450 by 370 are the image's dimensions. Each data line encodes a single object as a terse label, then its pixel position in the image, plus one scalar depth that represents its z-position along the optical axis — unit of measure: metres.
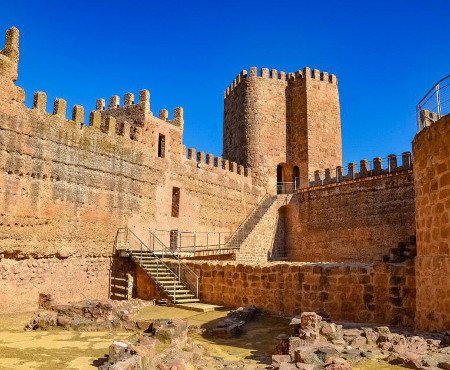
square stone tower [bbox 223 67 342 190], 26.53
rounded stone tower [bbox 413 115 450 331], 6.49
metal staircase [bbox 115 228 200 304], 12.98
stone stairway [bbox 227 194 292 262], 20.75
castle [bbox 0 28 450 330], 7.94
